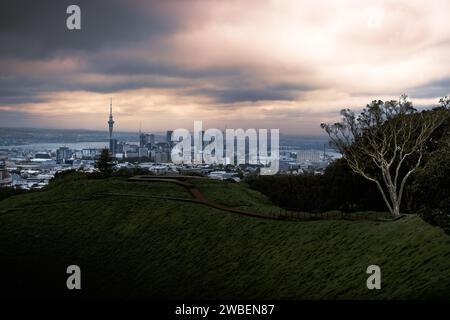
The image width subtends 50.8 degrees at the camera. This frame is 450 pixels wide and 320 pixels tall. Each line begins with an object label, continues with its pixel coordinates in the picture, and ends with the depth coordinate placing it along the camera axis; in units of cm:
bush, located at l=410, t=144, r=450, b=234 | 2689
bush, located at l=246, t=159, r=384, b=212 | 5862
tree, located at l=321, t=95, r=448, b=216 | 4791
